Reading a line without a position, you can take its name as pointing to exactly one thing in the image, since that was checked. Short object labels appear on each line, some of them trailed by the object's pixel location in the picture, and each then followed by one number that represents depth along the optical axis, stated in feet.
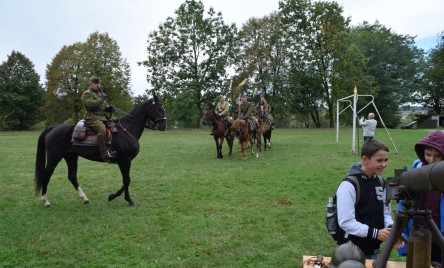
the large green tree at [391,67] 160.97
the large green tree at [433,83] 169.48
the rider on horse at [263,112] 60.74
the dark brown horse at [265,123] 60.23
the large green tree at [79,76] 164.25
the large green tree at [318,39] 146.30
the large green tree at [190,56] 152.76
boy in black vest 10.14
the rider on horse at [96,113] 25.38
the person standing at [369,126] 53.83
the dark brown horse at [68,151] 25.98
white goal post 50.61
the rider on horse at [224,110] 52.13
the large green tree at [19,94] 166.71
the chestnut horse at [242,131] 49.90
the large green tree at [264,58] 155.53
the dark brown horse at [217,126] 50.57
